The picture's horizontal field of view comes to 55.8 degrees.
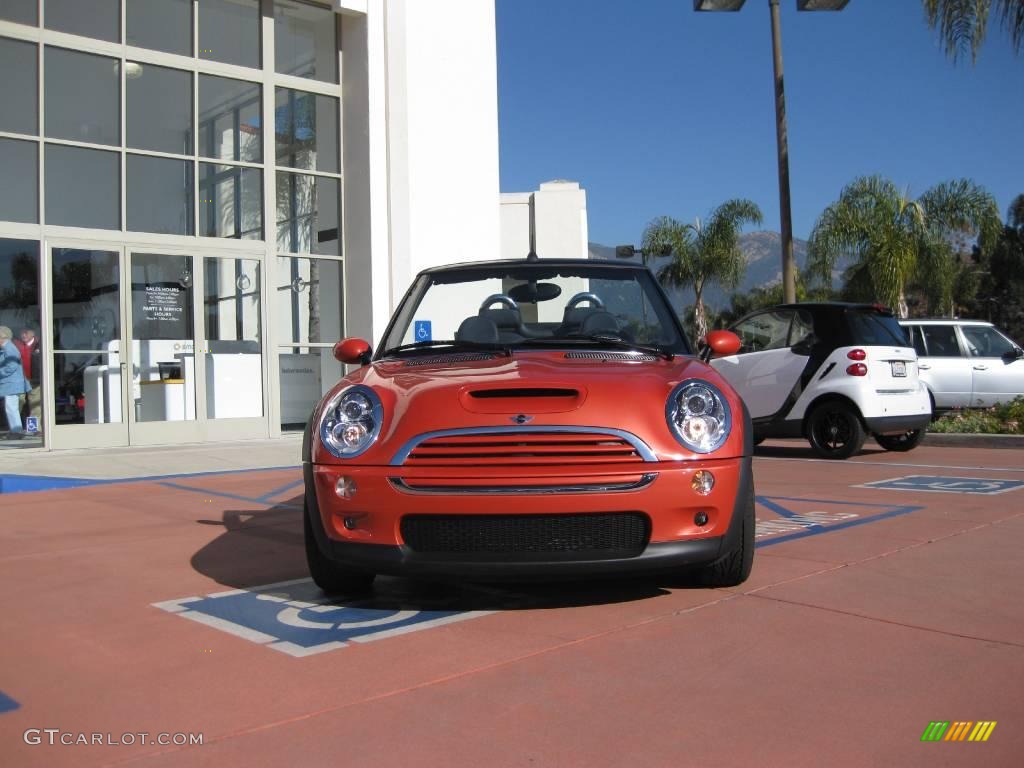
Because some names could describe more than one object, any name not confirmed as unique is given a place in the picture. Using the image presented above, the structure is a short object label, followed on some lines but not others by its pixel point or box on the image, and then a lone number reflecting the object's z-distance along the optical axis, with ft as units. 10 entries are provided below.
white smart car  32.07
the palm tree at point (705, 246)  107.04
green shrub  39.78
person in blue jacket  37.17
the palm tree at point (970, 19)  49.44
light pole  48.98
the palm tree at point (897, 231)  81.10
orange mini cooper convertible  11.58
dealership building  38.55
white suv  44.37
